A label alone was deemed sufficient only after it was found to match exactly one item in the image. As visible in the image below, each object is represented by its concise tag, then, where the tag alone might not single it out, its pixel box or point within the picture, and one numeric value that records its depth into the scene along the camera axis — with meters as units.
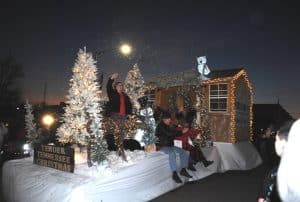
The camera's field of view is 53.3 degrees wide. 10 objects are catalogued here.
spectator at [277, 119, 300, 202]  1.96
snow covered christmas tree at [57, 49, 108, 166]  6.84
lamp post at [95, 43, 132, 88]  10.92
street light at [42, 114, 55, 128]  12.34
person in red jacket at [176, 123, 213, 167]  9.95
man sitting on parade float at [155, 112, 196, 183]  8.85
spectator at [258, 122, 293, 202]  2.96
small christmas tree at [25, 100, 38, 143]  10.30
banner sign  6.79
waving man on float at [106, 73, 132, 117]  9.09
